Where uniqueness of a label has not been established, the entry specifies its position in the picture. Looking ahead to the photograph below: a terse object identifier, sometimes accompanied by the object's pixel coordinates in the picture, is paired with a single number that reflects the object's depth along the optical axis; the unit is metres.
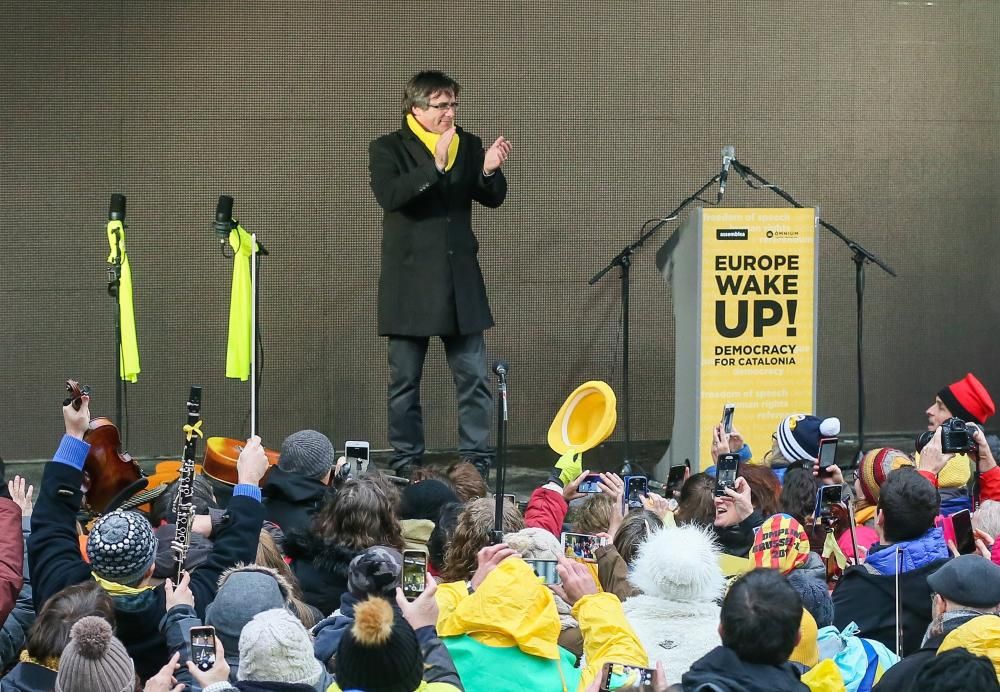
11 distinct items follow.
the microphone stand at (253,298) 12.39
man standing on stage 12.03
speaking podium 12.48
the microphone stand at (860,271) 13.21
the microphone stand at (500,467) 6.90
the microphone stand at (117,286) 12.95
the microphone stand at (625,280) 14.13
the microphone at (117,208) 13.16
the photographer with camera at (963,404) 11.52
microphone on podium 13.05
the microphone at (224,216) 12.75
